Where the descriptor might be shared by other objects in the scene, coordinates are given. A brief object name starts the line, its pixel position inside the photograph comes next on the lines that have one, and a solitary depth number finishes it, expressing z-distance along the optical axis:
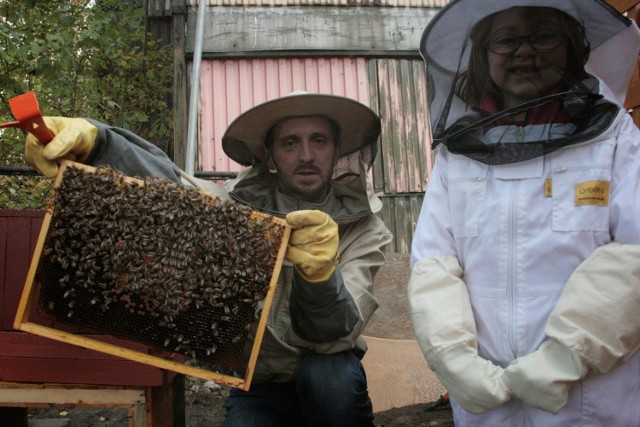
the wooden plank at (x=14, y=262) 2.39
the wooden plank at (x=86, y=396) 2.27
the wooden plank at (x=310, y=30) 7.78
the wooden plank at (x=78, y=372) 2.26
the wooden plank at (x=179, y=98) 7.55
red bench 2.26
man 2.19
